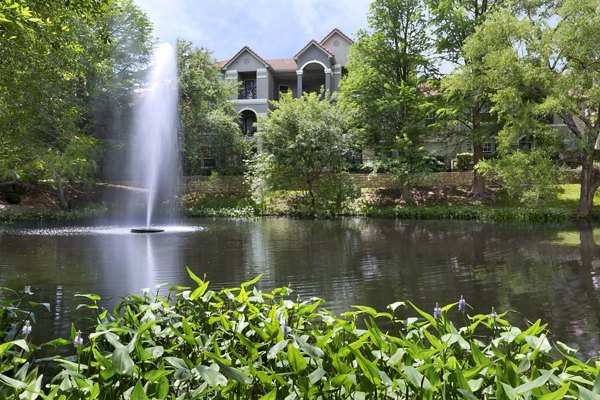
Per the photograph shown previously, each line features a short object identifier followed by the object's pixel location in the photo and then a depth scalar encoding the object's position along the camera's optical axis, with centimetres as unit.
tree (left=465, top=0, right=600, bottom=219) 1775
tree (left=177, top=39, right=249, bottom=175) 3008
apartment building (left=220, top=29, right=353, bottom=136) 3709
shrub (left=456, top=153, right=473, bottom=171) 3209
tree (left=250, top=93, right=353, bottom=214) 2562
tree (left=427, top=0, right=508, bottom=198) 2531
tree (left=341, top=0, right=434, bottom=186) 2722
